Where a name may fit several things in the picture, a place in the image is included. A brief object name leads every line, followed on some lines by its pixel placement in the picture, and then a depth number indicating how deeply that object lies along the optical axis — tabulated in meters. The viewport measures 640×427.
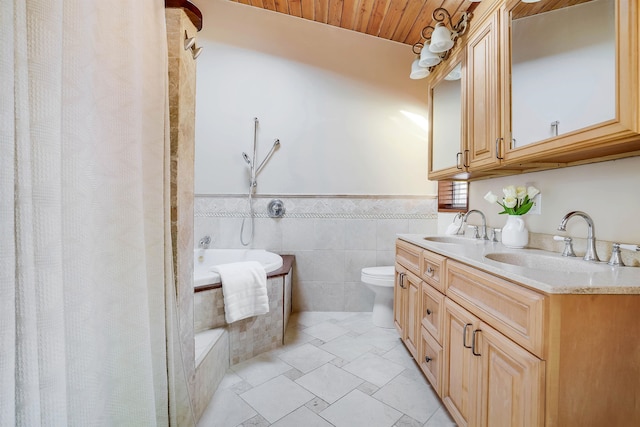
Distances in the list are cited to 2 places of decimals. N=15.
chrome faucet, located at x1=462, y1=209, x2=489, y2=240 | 1.92
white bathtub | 2.57
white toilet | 2.33
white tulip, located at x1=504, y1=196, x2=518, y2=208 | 1.54
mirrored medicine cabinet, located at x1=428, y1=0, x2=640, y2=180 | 0.92
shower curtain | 0.45
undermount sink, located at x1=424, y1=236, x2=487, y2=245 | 2.01
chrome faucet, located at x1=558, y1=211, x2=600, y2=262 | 1.18
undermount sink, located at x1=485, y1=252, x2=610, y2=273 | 1.15
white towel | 1.72
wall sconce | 1.79
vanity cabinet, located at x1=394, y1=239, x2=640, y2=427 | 0.80
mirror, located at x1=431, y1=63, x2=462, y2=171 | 1.92
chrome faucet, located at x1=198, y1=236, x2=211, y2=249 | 2.71
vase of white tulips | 1.53
